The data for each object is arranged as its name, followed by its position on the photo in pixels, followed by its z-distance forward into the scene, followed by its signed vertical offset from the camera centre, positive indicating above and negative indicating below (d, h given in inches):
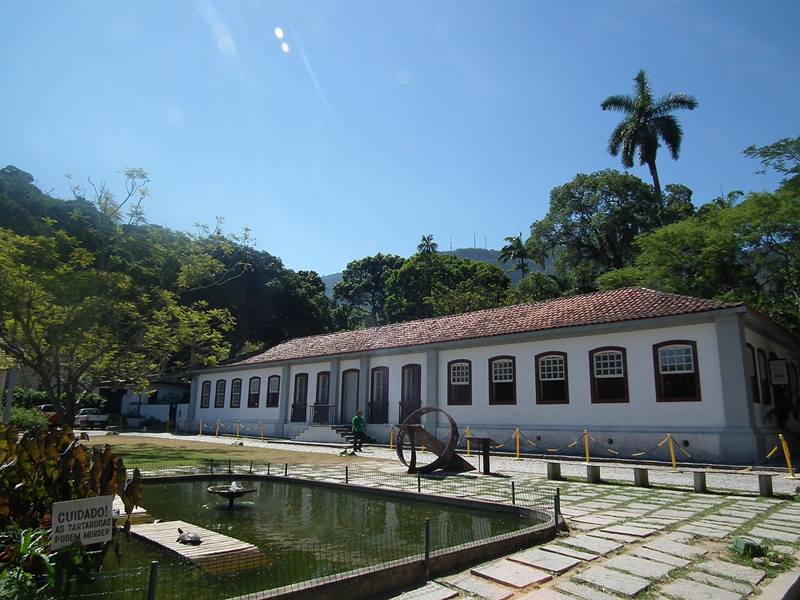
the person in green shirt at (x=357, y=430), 745.0 -42.1
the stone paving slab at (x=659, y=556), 203.5 -59.0
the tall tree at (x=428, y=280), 1871.3 +429.4
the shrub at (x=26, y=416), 771.0 -31.3
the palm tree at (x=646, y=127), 1371.8 +706.7
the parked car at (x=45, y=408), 1310.8 -30.5
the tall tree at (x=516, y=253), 1964.8 +567.8
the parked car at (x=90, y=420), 1325.0 -57.5
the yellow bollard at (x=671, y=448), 534.2 -44.5
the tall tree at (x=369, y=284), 2317.9 +498.1
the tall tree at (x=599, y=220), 1397.6 +479.3
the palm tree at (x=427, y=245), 2162.2 +622.2
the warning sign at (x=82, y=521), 145.3 -34.5
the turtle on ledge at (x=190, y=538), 234.7 -60.9
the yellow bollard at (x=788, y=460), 452.8 -45.5
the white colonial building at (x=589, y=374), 573.6 +37.0
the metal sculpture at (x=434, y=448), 504.4 -44.3
